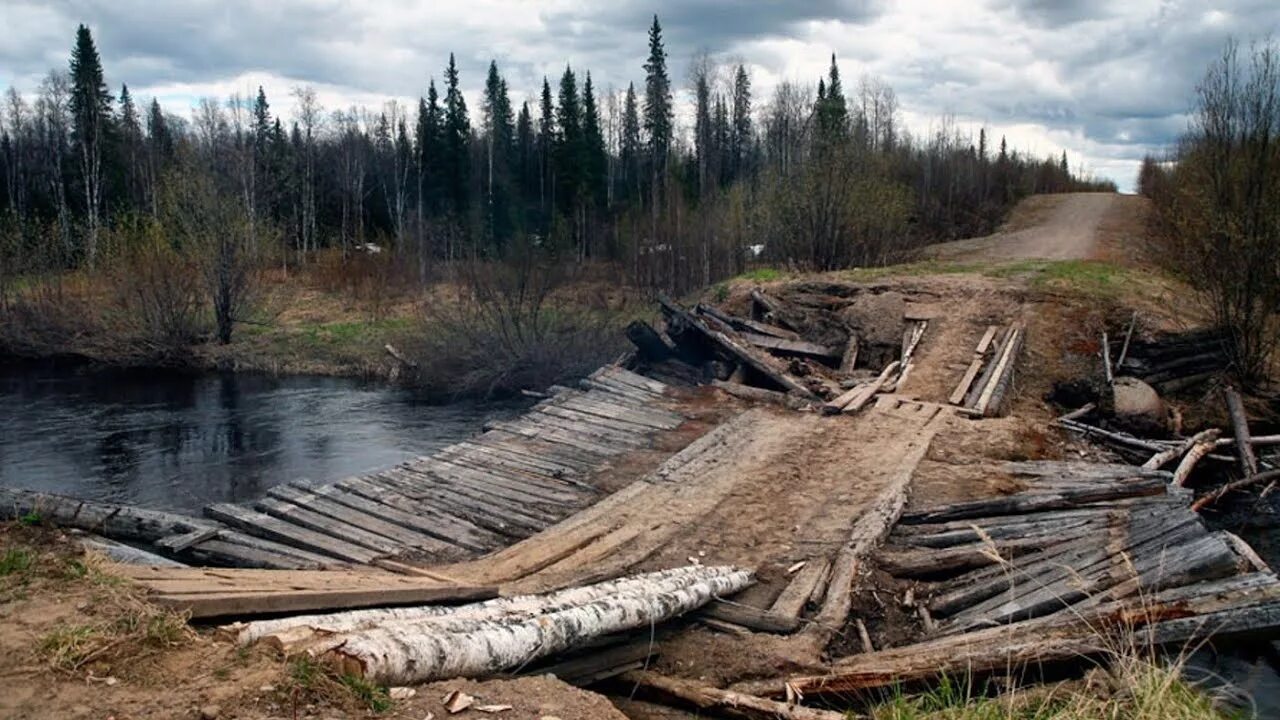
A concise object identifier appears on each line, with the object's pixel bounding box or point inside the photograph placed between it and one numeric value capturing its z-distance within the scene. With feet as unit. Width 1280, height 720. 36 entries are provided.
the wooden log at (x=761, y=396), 46.78
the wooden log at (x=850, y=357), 53.31
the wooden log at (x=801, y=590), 24.50
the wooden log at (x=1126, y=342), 51.11
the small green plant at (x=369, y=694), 14.09
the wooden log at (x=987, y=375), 46.19
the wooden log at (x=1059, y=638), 20.38
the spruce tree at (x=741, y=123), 189.37
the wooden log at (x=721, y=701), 18.60
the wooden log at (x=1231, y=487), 37.68
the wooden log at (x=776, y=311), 57.77
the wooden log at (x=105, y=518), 31.60
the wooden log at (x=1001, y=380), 45.06
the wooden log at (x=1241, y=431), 41.39
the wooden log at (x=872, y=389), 45.32
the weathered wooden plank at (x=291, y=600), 17.07
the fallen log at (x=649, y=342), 54.85
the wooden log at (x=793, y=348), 54.29
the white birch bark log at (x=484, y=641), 15.31
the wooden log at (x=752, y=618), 23.50
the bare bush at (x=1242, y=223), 49.73
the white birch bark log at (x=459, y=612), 16.02
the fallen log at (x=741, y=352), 49.06
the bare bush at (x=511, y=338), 68.54
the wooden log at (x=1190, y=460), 39.03
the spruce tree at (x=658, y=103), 177.06
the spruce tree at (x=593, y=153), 166.91
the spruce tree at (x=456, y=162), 164.96
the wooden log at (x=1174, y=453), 39.41
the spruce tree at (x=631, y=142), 189.37
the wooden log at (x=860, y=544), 24.17
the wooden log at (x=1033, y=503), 31.17
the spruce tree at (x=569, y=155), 165.99
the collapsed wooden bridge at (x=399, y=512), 29.30
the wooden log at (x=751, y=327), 55.98
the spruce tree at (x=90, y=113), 136.98
